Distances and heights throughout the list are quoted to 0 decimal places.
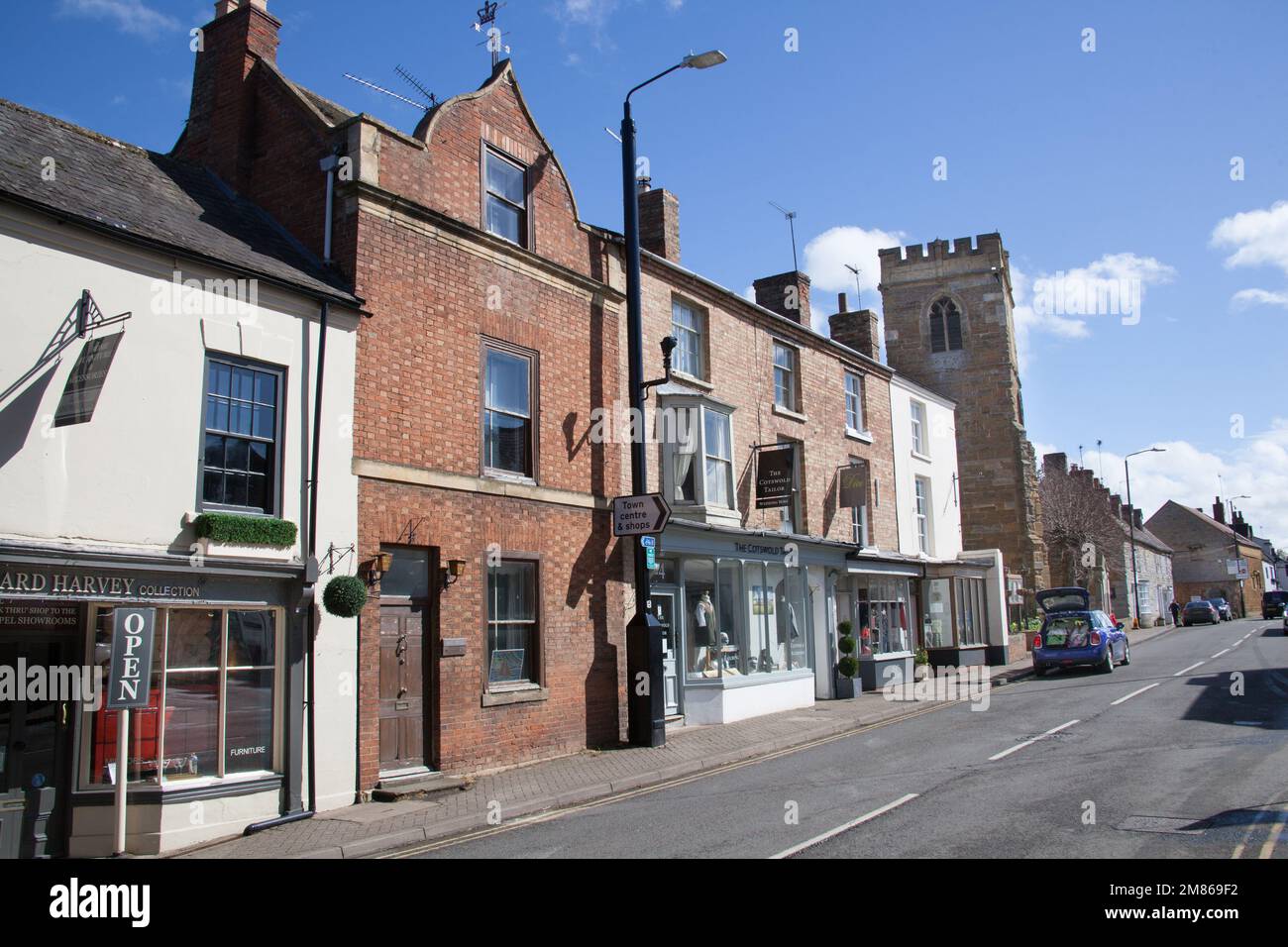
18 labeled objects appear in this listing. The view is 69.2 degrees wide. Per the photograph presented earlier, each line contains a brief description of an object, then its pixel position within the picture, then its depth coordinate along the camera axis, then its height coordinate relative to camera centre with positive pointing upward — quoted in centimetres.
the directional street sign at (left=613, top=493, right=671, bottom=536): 1457 +125
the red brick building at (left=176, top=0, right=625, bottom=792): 1224 +289
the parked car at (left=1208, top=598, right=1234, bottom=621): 6606 -199
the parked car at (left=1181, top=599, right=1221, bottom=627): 6169 -213
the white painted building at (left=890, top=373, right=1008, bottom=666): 2781 +123
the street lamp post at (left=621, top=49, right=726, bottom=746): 1496 -16
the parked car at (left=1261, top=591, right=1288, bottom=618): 6464 -182
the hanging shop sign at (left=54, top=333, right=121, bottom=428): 881 +208
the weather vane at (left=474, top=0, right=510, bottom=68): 1667 +1039
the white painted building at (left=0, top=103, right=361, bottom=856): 872 +122
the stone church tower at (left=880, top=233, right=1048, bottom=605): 4188 +1072
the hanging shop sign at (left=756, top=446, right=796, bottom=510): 1988 +243
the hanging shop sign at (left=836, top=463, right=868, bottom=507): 2361 +261
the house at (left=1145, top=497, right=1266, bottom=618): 9125 +280
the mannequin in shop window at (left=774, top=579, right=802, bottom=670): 2039 -74
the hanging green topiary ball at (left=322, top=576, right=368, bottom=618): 1085 +6
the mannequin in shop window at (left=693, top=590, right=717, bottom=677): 1789 -81
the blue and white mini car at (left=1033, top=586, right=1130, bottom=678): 2500 -155
